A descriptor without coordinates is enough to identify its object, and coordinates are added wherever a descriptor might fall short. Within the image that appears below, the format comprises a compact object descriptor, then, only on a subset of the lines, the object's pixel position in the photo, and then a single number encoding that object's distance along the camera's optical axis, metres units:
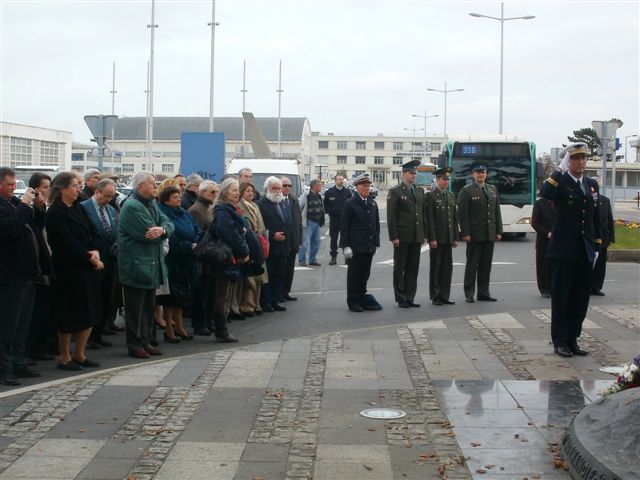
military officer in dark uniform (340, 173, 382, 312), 13.23
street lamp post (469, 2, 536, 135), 52.38
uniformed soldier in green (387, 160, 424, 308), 13.63
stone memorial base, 5.28
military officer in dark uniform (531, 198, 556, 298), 14.40
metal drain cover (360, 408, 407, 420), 7.31
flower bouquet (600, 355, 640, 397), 6.93
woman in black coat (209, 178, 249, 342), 10.56
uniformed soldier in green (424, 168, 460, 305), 13.92
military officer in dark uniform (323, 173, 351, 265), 20.98
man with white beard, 13.46
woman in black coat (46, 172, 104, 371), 8.99
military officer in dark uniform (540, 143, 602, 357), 9.61
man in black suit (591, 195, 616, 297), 13.62
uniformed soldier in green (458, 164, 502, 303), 14.25
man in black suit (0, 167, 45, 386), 8.38
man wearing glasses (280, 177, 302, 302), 14.21
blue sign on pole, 25.53
